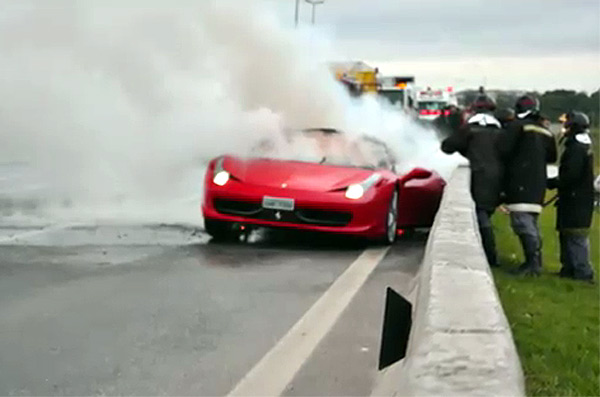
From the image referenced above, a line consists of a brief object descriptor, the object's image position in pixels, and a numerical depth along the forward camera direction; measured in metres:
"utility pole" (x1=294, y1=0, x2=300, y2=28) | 21.23
